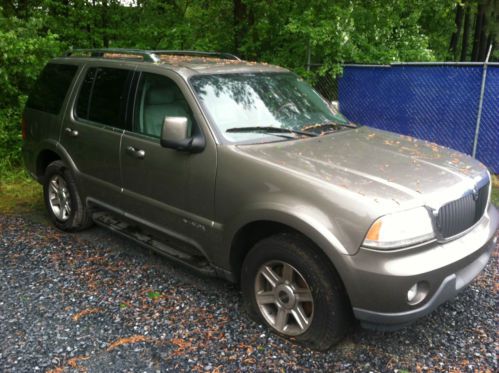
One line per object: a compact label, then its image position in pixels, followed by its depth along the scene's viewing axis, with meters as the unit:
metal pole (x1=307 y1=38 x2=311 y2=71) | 8.73
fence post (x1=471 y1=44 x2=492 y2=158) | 7.20
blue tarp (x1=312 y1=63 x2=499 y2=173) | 7.32
